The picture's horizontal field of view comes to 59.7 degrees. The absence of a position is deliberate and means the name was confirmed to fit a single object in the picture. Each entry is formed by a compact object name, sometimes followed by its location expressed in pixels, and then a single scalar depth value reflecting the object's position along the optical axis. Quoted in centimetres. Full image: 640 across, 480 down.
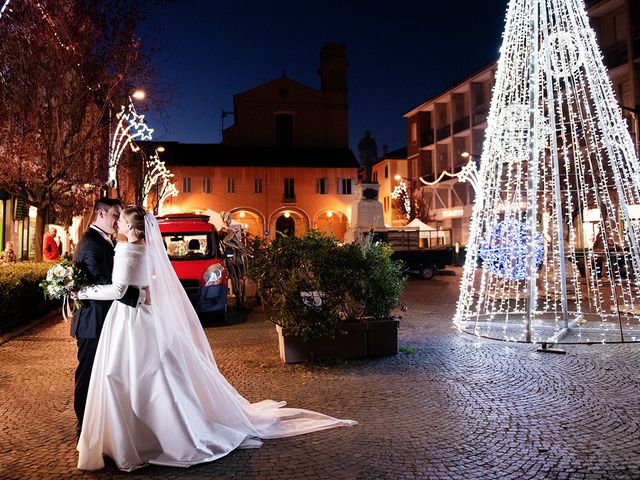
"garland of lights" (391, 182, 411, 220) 5355
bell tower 5722
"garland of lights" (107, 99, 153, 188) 1961
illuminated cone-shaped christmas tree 989
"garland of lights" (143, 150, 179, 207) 3419
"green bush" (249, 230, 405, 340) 823
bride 451
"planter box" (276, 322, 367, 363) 828
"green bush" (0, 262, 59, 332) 1111
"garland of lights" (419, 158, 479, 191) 2959
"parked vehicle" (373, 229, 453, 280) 2614
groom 504
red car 1243
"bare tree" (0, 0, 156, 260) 1550
